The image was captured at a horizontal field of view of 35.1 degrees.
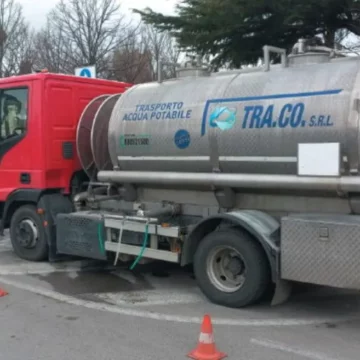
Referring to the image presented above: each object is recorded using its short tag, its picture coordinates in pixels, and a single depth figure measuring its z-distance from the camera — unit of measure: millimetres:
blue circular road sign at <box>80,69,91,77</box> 12323
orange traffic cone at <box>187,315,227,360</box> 4445
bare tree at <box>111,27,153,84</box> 34906
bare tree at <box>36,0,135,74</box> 33812
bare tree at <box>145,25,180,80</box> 39188
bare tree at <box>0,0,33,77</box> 35656
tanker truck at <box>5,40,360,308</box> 5430
